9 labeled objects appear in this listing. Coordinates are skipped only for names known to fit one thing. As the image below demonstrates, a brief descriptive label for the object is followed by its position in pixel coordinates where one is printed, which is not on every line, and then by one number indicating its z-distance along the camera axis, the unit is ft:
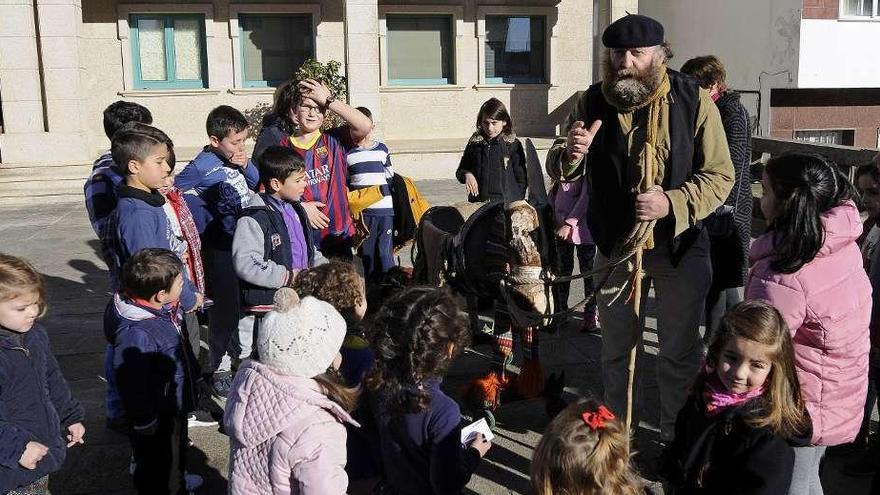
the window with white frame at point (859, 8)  51.03
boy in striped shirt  16.58
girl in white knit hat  7.88
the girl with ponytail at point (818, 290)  9.32
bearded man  11.30
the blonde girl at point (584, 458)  6.61
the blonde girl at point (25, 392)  8.87
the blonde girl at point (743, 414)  7.93
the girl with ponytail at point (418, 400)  8.16
